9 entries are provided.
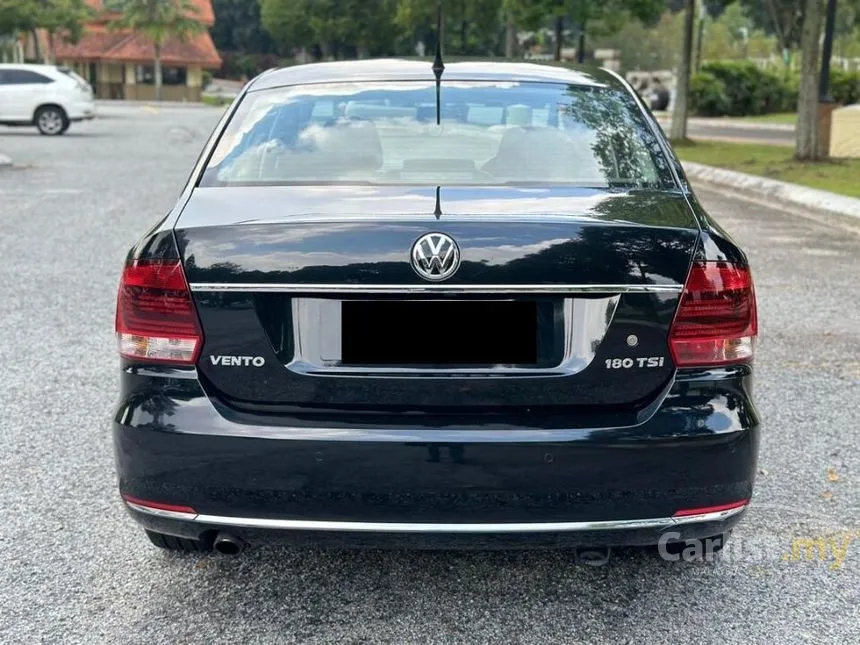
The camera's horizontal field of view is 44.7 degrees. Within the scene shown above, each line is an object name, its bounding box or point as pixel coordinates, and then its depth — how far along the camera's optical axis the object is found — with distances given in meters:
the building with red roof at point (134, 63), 74.31
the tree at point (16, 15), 48.69
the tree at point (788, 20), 39.82
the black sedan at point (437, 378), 2.67
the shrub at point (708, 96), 41.31
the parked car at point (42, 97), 27.03
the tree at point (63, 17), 52.06
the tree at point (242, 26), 99.38
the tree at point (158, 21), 70.69
